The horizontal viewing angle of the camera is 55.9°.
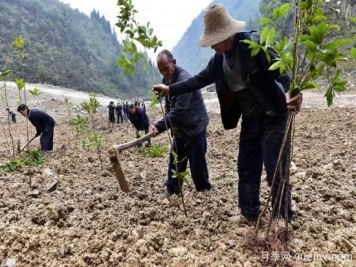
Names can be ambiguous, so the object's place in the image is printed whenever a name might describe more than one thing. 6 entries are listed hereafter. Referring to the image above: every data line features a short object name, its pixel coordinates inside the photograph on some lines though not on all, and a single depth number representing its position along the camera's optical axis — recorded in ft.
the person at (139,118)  28.05
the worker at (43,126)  23.45
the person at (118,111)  55.26
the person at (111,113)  55.88
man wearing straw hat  7.39
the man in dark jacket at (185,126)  10.12
